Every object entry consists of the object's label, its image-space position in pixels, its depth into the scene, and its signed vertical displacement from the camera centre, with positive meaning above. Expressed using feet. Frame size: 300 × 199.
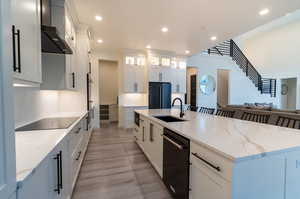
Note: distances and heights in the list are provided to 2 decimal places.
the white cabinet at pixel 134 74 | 18.84 +2.80
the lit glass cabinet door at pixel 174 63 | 20.33 +4.37
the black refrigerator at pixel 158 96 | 18.80 -0.04
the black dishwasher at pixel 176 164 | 4.99 -2.51
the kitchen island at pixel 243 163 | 3.28 -1.58
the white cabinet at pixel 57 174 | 2.87 -2.00
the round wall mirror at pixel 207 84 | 25.14 +1.87
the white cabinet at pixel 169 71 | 19.19 +3.27
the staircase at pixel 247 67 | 27.20 +5.22
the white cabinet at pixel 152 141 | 7.43 -2.63
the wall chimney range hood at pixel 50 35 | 5.28 +2.17
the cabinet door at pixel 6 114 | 1.94 -0.25
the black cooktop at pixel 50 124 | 5.77 -1.20
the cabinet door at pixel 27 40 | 3.42 +1.48
